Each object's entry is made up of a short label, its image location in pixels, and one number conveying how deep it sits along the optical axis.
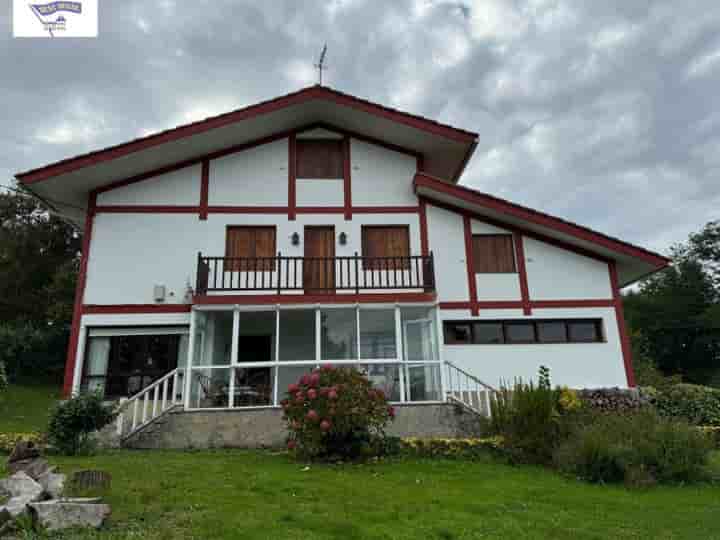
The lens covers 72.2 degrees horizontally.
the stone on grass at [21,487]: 4.39
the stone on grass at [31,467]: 5.31
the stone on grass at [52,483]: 4.63
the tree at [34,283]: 21.03
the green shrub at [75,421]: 7.84
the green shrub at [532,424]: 7.83
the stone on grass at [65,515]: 3.93
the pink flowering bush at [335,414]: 7.54
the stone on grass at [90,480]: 5.13
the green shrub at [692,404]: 11.14
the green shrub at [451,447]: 8.15
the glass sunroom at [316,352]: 10.54
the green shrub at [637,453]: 6.71
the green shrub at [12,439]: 8.48
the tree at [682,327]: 35.56
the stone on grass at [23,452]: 6.07
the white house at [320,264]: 11.30
